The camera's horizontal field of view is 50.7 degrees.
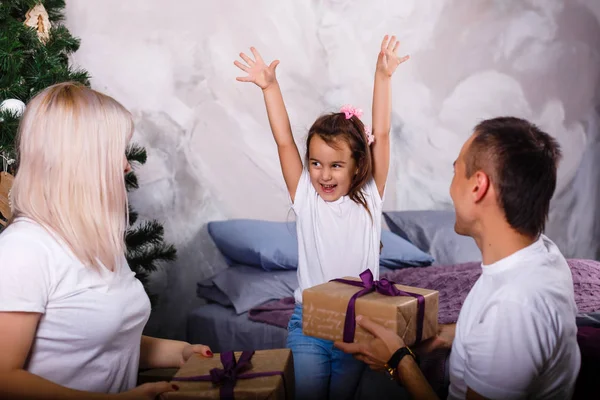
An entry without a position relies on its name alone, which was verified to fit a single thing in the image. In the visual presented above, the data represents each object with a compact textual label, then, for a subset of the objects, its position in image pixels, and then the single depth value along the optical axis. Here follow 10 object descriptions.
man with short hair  1.09
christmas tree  2.33
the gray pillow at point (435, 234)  3.41
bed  2.58
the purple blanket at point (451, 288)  2.38
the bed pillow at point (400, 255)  3.19
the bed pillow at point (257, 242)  2.98
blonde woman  1.18
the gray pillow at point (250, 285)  2.79
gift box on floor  1.21
